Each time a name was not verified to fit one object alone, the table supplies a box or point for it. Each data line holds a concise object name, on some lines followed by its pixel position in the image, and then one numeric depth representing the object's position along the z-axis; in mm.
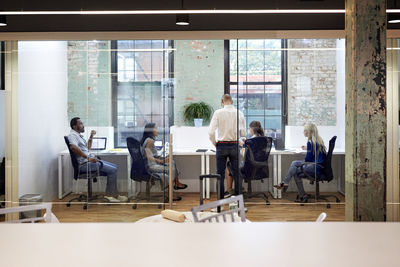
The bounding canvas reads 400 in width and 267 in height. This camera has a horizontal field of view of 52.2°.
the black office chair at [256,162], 5727
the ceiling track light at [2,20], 4516
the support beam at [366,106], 2488
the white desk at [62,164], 5473
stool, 4271
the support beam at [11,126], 5375
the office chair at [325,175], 5586
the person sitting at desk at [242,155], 5738
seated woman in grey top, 5652
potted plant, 7586
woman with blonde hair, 5594
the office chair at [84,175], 5477
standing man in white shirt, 5852
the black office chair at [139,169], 5594
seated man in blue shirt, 5449
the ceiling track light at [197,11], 4188
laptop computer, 5473
